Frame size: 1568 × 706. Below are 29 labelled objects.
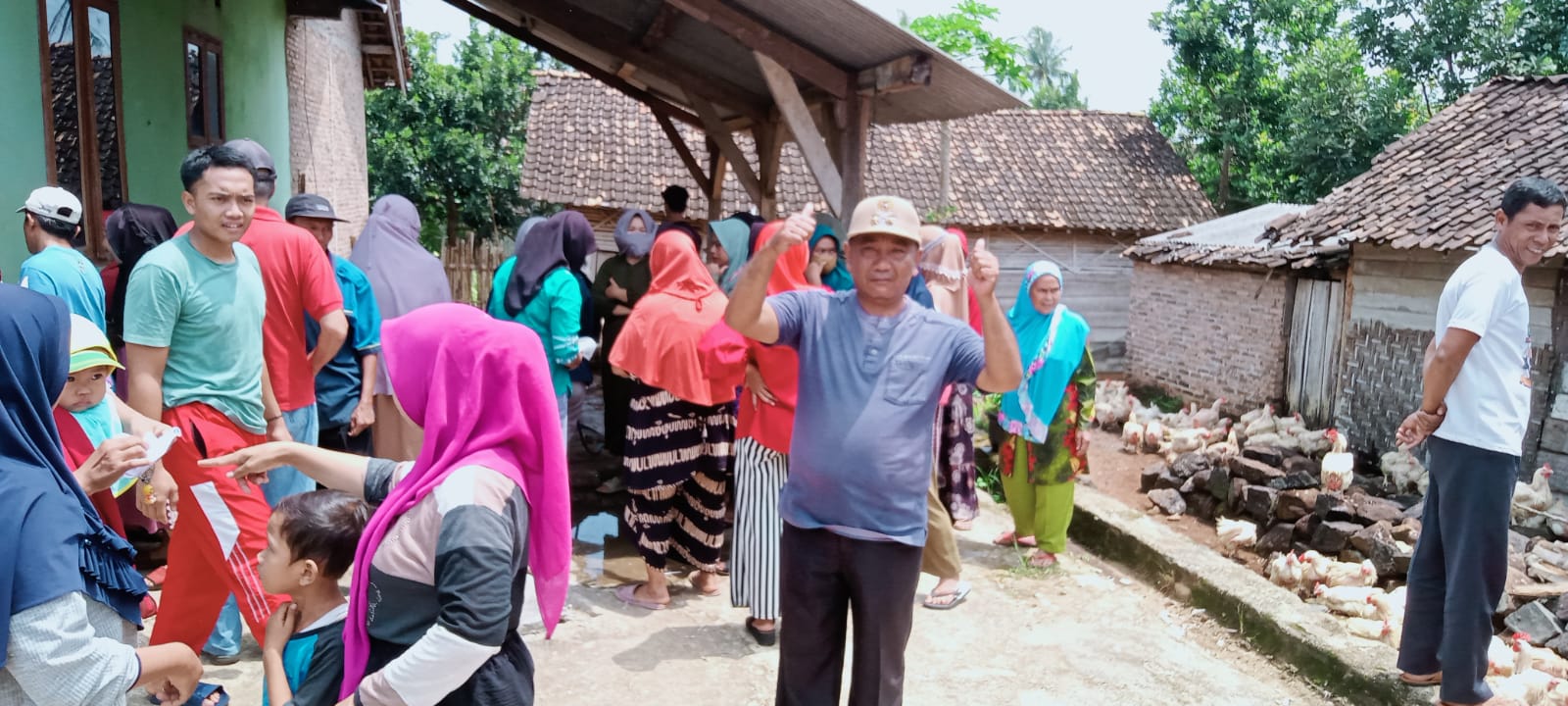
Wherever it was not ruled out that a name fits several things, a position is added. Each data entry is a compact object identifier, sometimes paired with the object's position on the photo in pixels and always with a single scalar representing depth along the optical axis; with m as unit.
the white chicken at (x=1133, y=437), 9.45
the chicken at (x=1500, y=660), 4.00
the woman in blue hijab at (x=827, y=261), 4.88
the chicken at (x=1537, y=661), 4.07
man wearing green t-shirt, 3.06
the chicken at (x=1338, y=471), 7.39
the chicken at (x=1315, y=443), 8.91
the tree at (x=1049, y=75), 39.00
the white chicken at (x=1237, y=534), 6.23
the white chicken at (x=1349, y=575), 5.00
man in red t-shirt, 3.57
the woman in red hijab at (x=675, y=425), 4.25
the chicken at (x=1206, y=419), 10.21
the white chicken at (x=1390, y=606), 4.48
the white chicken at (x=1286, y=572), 5.26
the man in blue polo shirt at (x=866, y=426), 2.66
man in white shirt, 3.42
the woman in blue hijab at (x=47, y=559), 1.73
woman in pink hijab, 1.82
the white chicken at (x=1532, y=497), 6.68
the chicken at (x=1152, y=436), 9.34
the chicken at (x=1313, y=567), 5.17
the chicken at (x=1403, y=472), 7.72
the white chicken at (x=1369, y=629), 4.25
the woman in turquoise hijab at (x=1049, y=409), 5.09
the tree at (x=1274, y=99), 15.93
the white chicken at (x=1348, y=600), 4.60
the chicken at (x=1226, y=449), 7.71
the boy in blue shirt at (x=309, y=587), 2.07
